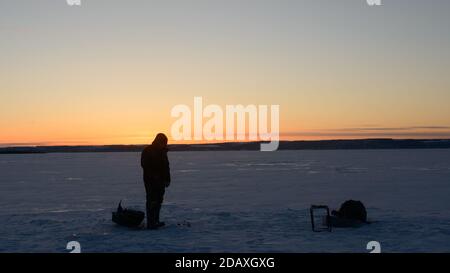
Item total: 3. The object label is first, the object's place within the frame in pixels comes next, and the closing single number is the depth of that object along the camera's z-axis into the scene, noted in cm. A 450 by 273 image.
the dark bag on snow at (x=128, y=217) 965
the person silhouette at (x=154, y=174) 952
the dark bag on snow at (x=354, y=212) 992
